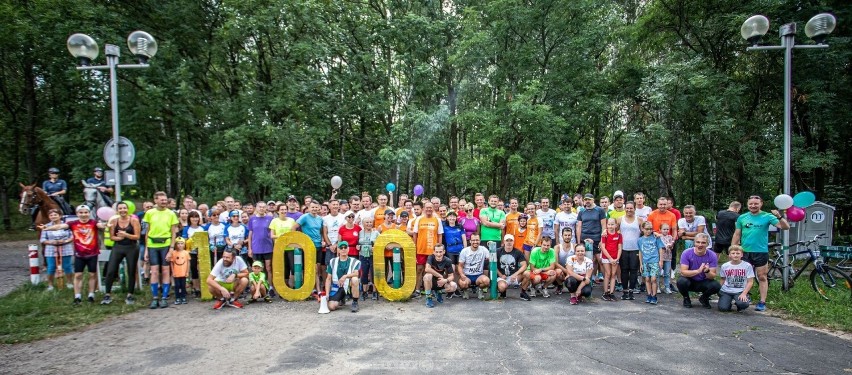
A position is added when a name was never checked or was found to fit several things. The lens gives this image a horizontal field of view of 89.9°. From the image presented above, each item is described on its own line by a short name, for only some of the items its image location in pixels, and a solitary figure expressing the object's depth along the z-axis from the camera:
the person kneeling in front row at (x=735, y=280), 6.96
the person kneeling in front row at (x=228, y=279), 7.45
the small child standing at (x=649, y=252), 7.83
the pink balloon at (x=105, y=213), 8.19
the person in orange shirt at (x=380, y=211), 9.38
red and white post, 8.71
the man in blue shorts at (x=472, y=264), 8.01
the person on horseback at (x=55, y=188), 10.51
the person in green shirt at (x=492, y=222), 8.88
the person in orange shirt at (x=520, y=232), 8.73
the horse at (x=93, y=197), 10.52
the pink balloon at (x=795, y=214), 7.71
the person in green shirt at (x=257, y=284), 7.74
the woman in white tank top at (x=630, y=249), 8.10
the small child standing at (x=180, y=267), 7.68
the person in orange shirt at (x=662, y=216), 8.66
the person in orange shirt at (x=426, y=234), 8.32
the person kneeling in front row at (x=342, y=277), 7.36
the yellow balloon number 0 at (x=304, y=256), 7.92
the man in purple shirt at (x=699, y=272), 7.23
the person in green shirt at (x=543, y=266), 8.11
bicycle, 7.45
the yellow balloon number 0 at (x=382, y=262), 7.83
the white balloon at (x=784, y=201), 7.51
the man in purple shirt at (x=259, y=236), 8.35
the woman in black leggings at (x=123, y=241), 7.53
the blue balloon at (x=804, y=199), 7.80
